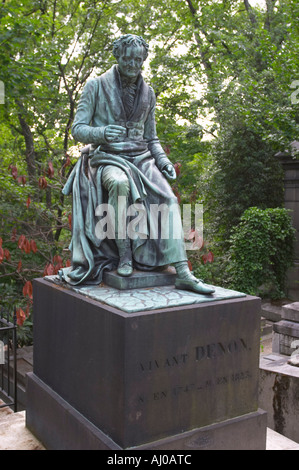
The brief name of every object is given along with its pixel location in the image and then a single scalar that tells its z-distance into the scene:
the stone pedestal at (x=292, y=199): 11.67
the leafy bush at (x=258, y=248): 10.88
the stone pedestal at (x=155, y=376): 3.06
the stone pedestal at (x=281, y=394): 5.13
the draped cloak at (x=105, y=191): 3.88
